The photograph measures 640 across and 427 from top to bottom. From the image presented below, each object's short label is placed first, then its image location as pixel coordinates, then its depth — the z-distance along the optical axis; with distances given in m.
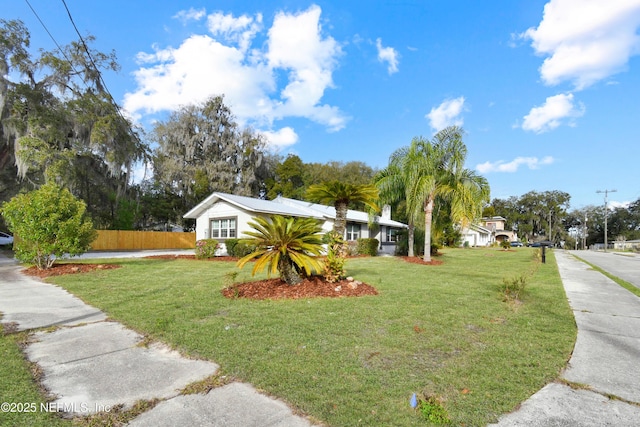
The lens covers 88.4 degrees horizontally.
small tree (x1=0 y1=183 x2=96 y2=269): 10.26
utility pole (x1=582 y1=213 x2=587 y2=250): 68.22
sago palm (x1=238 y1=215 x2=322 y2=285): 6.95
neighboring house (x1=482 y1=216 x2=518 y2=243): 63.73
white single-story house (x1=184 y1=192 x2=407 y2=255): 17.91
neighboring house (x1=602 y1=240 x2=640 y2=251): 57.49
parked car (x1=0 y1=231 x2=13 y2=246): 25.30
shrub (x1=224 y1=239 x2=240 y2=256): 16.89
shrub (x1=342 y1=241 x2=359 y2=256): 20.09
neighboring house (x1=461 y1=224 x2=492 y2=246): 46.97
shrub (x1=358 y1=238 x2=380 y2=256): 20.31
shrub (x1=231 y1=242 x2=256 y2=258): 16.17
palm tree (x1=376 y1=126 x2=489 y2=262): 14.92
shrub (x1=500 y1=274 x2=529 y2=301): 6.65
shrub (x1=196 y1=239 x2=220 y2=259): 16.69
